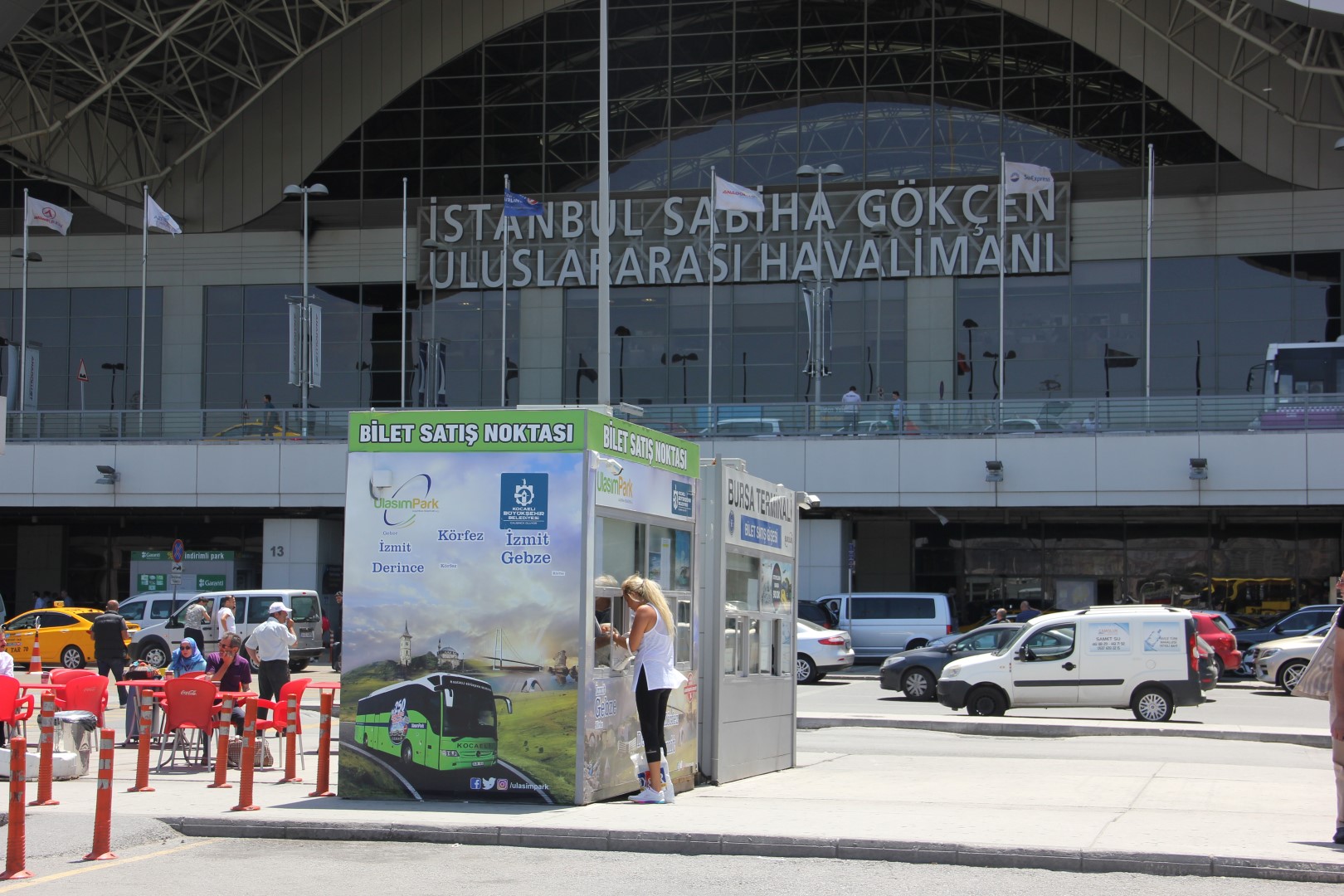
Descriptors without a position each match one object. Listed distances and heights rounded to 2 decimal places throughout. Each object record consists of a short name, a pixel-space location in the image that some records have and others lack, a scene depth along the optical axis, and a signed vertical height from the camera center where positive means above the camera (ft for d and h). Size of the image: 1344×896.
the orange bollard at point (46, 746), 34.53 -4.60
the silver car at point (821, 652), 103.50 -6.64
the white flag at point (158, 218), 140.05 +30.76
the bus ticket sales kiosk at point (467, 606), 37.65 -1.33
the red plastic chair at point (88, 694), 50.26 -4.76
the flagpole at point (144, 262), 151.02 +29.13
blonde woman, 38.29 -3.08
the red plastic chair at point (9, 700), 45.91 -4.56
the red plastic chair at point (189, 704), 49.44 -4.97
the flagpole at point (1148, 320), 138.31 +21.61
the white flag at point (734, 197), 135.44 +31.58
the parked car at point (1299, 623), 105.19 -4.56
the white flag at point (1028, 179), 137.49 +33.85
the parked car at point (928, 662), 90.99 -6.46
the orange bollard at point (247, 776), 38.19 -5.65
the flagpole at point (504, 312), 149.18 +23.65
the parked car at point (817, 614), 112.78 -4.44
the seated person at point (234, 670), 53.88 -4.21
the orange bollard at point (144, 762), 41.47 -5.81
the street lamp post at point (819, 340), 137.39 +19.65
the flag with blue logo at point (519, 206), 141.49 +32.18
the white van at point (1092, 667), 76.38 -5.68
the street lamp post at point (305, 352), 148.15 +19.43
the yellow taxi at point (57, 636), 111.14 -6.33
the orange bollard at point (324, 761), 41.24 -5.67
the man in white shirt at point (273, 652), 57.93 -3.86
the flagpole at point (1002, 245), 139.64 +28.89
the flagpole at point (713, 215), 137.80 +32.22
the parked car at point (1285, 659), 95.35 -6.45
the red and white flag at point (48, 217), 146.72 +32.07
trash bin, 46.42 -5.61
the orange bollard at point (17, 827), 30.22 -5.53
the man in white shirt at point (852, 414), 126.52 +11.66
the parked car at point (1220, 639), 98.48 -5.36
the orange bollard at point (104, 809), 31.99 -5.42
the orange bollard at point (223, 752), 43.01 -5.65
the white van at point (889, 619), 114.93 -4.86
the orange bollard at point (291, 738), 45.75 -5.59
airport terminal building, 134.92 +29.55
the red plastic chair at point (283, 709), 47.50 -5.04
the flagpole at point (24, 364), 152.76 +18.65
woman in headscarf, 59.57 -4.29
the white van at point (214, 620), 109.19 -5.08
